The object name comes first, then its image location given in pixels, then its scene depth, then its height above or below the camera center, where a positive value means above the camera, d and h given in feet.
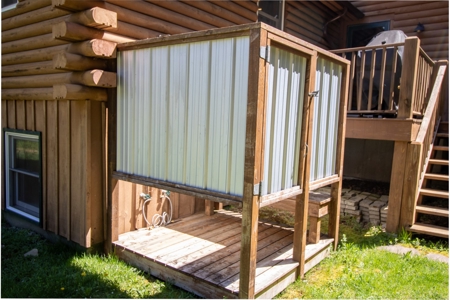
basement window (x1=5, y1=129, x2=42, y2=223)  16.42 -2.98
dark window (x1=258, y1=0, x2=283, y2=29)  26.86 +8.69
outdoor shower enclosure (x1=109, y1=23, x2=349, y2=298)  9.25 +0.03
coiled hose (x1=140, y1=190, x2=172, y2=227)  15.18 -4.58
